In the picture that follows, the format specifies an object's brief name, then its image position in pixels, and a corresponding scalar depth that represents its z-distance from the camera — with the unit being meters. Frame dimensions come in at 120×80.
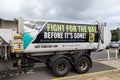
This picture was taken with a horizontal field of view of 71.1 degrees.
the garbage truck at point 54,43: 3.32
